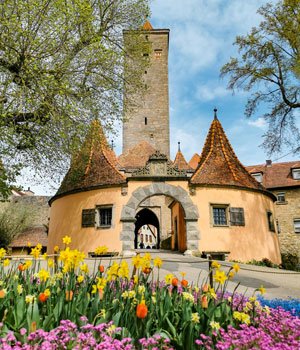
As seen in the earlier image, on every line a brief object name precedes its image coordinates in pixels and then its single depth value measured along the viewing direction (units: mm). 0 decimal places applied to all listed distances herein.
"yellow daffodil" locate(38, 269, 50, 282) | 3660
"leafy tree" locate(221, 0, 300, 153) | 15766
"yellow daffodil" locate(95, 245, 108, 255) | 4509
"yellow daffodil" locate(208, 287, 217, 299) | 3616
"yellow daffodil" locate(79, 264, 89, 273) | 4073
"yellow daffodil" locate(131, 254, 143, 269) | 3926
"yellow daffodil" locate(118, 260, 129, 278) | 3687
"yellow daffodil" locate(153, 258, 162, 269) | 4176
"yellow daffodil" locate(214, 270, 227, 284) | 3695
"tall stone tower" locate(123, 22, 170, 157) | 32344
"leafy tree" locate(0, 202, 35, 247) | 30938
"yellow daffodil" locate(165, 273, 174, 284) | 4015
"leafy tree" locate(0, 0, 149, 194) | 11289
